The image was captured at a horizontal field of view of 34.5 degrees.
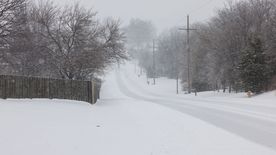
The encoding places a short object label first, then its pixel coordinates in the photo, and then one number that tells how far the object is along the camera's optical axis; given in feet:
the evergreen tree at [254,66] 136.36
